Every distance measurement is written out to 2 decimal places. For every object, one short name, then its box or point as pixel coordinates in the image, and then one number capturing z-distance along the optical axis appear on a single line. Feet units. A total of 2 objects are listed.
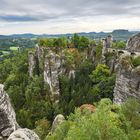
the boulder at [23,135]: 29.75
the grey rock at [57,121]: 70.69
